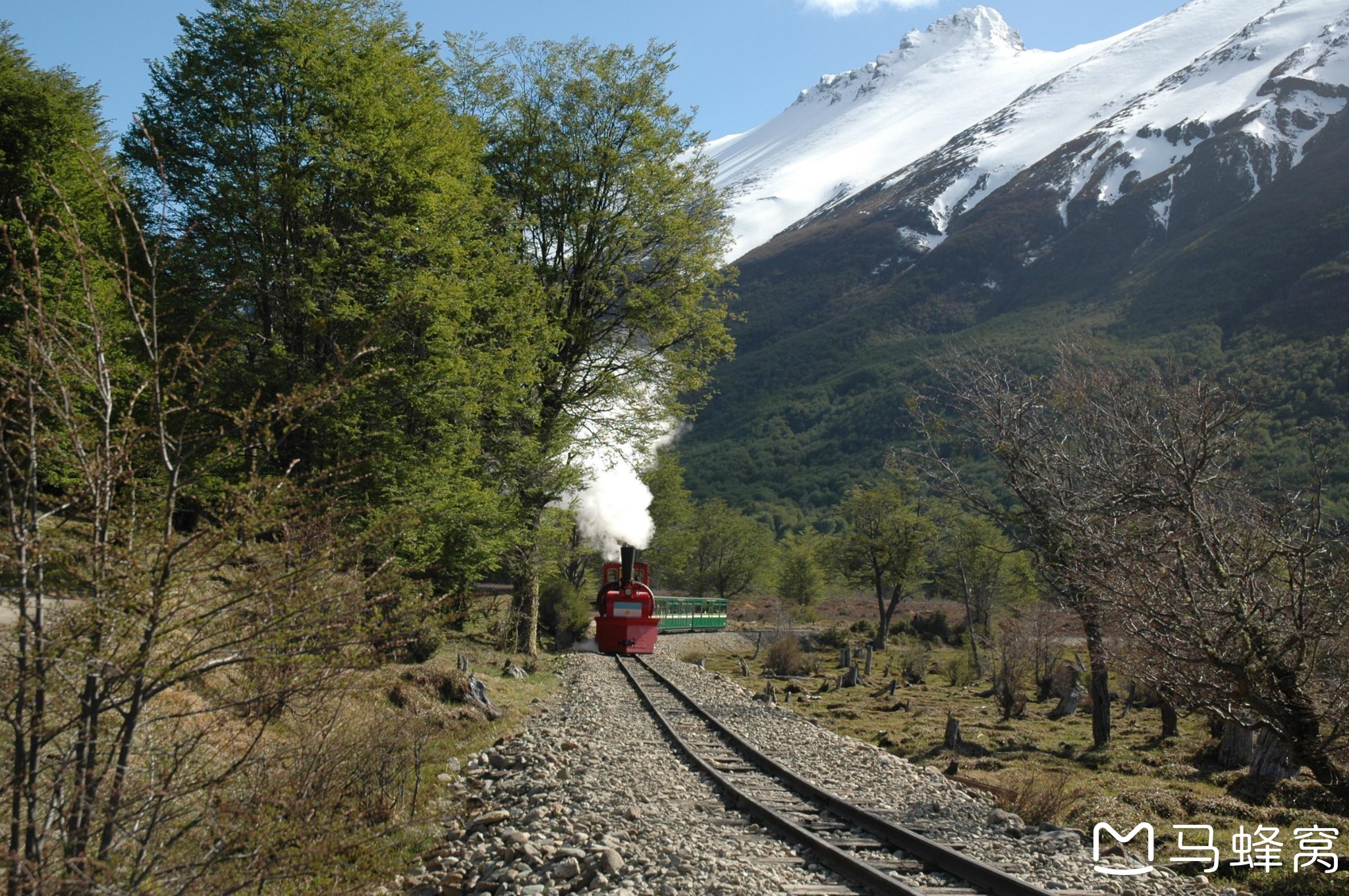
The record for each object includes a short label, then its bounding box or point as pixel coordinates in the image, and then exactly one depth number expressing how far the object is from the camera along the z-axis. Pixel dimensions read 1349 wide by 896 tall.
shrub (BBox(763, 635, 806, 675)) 26.86
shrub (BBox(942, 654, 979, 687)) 26.50
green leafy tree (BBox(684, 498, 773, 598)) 62.81
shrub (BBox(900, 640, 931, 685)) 26.64
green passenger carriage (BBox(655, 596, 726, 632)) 38.72
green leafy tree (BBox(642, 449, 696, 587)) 54.47
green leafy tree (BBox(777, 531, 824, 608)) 57.16
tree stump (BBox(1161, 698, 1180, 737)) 15.88
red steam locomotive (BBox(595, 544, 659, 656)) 26.38
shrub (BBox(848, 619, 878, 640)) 46.88
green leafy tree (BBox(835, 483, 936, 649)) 44.41
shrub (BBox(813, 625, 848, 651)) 42.06
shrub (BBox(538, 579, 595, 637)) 30.47
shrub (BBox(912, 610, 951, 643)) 46.41
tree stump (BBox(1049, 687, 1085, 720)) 19.03
